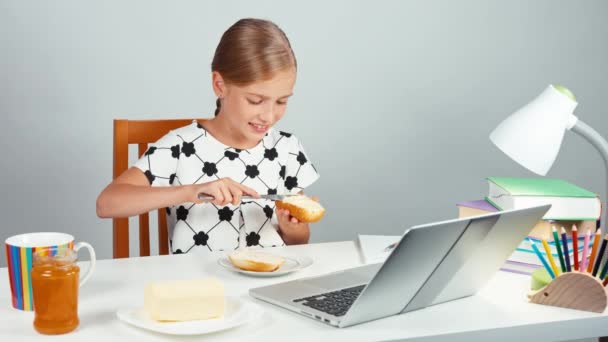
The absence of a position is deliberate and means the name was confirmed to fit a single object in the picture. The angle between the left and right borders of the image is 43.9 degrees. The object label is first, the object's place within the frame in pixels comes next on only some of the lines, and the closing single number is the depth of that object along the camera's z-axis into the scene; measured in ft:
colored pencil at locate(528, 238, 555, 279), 3.87
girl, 5.54
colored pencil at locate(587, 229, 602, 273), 3.83
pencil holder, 3.67
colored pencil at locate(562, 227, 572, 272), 3.77
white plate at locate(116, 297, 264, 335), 3.20
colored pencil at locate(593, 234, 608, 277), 3.75
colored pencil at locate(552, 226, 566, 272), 3.77
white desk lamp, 4.26
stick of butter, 3.28
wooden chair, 5.57
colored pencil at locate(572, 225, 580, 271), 3.76
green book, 4.62
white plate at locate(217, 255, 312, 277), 4.16
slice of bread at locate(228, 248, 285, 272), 4.17
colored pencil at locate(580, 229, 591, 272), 3.74
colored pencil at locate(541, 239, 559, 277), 3.83
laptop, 3.15
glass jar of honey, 3.21
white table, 3.26
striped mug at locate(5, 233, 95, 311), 3.52
